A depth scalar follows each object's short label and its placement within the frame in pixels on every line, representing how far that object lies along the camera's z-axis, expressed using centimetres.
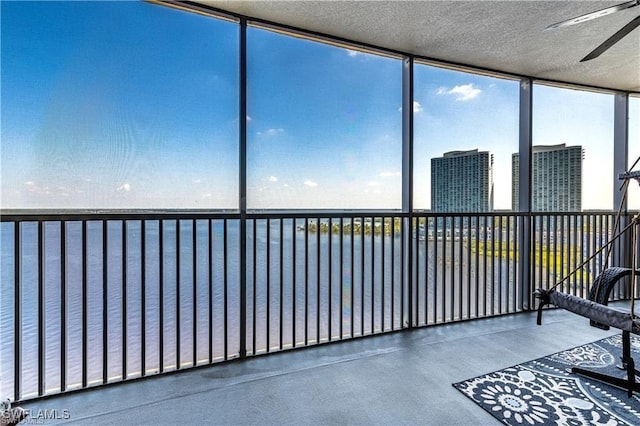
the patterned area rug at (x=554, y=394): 186
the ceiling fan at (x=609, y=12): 193
